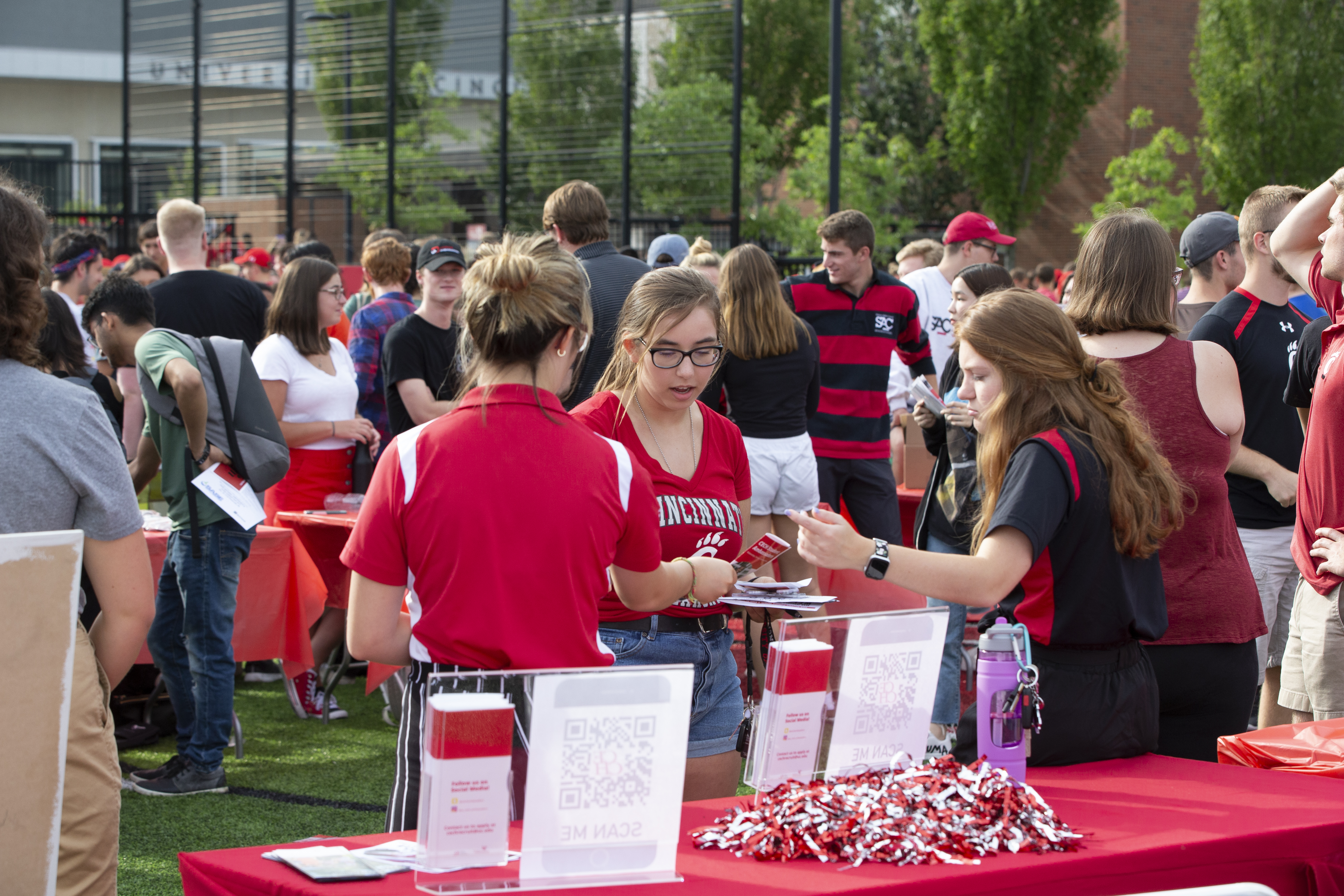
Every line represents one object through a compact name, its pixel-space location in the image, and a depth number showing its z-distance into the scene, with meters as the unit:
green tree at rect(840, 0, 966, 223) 30.05
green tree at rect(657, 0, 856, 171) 32.16
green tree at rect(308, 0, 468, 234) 17.48
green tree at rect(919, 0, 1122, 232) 23.98
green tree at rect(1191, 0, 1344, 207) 22.08
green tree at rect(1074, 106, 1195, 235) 22.58
